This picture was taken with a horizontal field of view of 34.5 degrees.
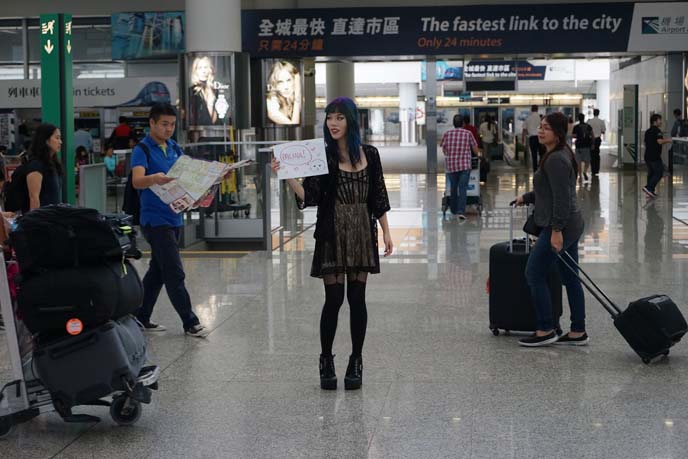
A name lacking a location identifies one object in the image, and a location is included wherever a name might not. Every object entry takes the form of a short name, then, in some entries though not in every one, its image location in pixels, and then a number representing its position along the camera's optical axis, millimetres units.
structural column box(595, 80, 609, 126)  46156
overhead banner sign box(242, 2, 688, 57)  24641
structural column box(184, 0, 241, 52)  22016
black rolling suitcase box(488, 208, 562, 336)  7484
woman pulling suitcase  6906
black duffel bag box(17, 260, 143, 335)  5164
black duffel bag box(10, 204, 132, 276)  5172
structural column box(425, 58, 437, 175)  28547
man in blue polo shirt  7309
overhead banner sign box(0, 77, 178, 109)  25719
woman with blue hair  6008
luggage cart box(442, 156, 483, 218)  17688
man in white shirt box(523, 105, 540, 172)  26781
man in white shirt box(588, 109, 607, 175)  27703
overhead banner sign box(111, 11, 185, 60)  25516
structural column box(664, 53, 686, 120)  25906
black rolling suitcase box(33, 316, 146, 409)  5223
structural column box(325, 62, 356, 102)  35688
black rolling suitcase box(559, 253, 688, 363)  6676
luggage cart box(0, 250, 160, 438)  5309
